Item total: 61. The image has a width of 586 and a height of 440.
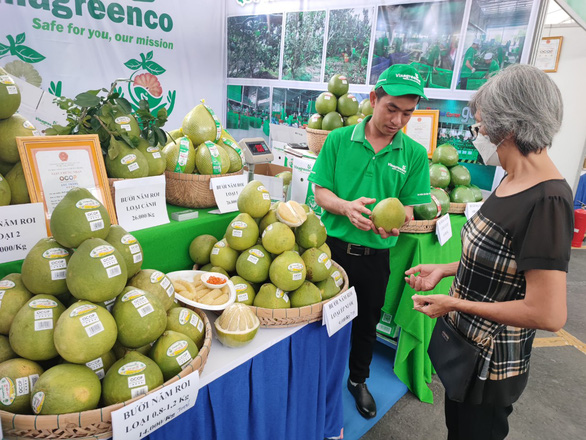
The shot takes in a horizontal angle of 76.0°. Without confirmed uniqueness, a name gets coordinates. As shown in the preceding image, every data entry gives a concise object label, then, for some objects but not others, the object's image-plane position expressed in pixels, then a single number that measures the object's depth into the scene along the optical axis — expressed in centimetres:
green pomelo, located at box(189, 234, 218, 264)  171
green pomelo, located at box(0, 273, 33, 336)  96
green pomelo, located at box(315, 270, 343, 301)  163
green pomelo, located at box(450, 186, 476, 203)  285
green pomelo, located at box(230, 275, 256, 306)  149
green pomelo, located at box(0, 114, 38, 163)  124
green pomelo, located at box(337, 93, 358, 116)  283
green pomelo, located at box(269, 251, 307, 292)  149
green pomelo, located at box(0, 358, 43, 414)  87
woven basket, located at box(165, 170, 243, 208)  179
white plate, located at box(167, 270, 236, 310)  135
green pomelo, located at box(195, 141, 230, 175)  183
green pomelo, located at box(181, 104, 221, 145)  190
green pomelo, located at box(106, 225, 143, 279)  112
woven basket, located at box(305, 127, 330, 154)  277
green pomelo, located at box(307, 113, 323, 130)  293
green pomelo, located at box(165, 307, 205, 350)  119
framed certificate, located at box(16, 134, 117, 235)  123
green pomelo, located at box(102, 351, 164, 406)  93
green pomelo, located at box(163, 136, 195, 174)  181
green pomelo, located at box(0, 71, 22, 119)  117
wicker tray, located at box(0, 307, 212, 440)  82
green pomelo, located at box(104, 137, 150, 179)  149
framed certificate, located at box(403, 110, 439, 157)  318
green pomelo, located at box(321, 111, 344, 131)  277
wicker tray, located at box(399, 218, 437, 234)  241
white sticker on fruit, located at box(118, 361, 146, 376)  95
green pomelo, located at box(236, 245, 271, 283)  154
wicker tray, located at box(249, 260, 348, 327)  143
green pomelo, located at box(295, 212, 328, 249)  167
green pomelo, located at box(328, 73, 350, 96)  287
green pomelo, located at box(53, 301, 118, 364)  89
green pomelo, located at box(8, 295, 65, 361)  91
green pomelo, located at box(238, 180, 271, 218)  166
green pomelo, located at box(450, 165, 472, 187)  290
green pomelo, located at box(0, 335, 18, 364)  95
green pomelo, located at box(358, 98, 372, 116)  297
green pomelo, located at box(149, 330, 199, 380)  105
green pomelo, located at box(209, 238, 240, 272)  162
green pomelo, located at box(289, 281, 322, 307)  152
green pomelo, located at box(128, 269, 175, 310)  117
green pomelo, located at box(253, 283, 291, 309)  147
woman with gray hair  110
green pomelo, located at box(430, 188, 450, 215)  264
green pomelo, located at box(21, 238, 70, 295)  98
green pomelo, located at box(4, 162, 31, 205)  125
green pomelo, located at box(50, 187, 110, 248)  100
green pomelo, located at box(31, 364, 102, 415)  85
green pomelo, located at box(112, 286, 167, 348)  101
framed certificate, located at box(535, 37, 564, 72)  579
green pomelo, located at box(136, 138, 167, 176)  160
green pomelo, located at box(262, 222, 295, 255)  157
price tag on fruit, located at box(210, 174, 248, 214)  182
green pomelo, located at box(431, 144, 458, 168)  293
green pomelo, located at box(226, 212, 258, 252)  159
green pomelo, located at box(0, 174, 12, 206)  118
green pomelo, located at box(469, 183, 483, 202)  292
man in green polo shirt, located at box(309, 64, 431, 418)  197
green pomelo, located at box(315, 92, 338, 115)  287
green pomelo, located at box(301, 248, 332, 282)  161
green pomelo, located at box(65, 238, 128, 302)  95
